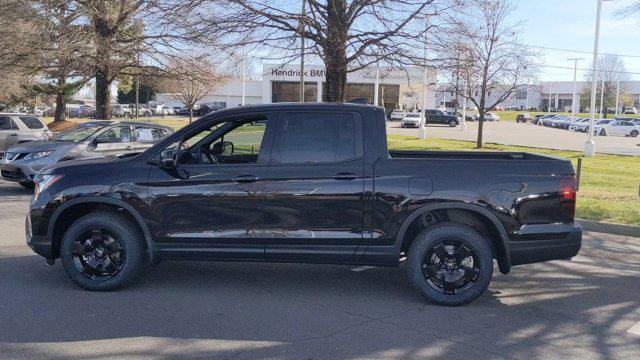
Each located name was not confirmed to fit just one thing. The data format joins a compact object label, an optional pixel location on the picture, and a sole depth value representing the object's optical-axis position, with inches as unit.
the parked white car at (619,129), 2124.8
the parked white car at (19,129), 628.9
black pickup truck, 212.5
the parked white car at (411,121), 2148.1
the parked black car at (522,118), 3361.2
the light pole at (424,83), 522.6
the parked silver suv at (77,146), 472.4
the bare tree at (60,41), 818.2
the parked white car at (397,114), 2637.8
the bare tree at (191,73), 869.2
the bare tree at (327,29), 507.8
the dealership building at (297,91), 2613.2
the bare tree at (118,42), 820.0
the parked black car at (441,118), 2439.7
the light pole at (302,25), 508.4
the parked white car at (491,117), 3161.9
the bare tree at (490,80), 1034.3
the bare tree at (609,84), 3366.1
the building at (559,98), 4958.2
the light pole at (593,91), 1011.9
